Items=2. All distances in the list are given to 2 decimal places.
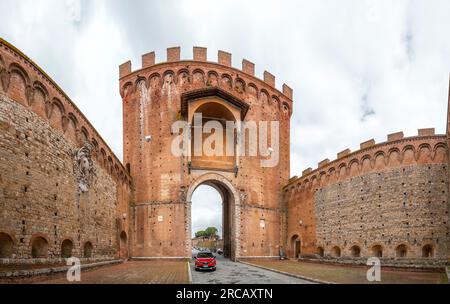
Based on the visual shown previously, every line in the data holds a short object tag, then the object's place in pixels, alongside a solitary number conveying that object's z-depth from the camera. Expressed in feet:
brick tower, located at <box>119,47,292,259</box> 87.61
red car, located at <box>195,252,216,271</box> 59.57
